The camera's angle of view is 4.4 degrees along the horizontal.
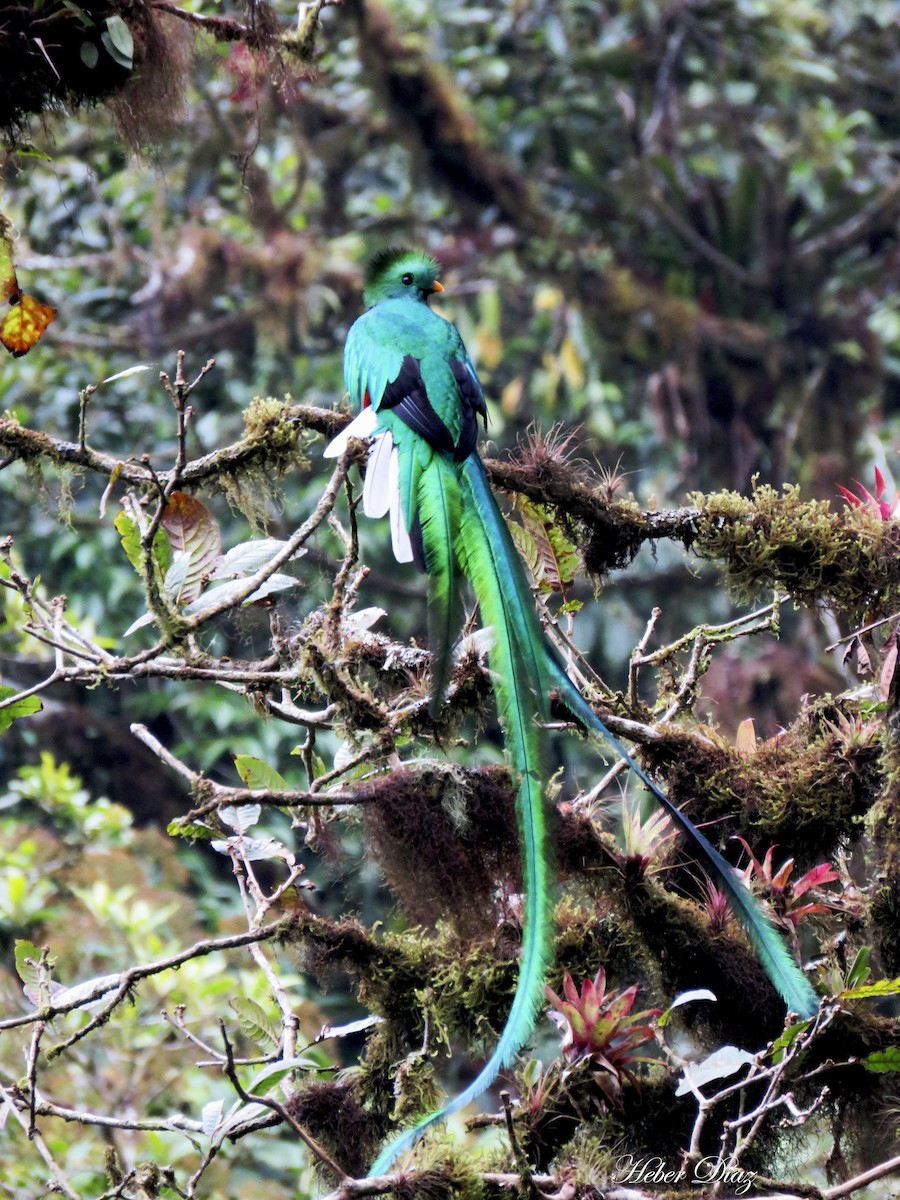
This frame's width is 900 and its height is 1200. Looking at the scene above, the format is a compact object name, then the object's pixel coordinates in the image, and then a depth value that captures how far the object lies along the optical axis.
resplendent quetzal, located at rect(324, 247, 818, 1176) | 9.96
